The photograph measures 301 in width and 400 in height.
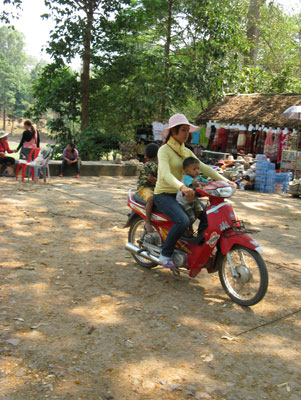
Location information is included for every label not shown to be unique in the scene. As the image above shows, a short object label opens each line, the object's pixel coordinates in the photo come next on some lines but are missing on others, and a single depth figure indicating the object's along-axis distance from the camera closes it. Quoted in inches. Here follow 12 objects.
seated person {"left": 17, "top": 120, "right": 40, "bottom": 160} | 465.1
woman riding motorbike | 169.2
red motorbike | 158.4
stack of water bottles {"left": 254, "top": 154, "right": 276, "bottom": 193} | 525.3
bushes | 645.9
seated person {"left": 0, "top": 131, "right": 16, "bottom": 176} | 455.8
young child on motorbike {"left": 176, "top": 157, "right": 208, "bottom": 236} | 168.7
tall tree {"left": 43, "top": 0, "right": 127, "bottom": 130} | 684.7
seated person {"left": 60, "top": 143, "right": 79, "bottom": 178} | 496.1
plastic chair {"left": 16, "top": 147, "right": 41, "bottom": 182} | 438.9
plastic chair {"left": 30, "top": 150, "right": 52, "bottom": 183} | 432.1
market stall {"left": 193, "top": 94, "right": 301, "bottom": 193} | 538.6
